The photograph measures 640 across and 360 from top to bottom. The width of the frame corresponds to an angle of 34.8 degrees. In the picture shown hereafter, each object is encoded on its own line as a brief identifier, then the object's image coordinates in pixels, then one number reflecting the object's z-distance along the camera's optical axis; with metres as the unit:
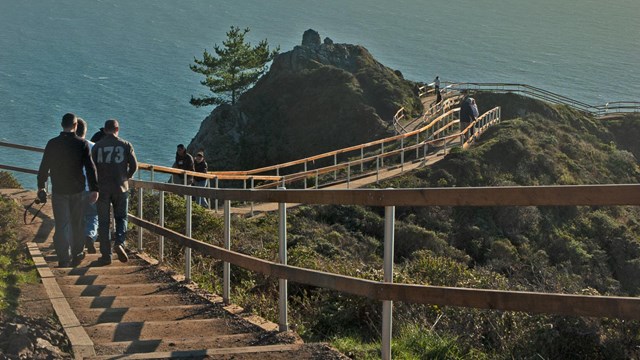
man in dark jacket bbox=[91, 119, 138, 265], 12.25
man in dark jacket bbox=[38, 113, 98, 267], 11.78
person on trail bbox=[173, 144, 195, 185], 23.11
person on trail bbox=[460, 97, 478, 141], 38.50
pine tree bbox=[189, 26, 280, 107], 68.44
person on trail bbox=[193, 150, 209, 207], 23.78
